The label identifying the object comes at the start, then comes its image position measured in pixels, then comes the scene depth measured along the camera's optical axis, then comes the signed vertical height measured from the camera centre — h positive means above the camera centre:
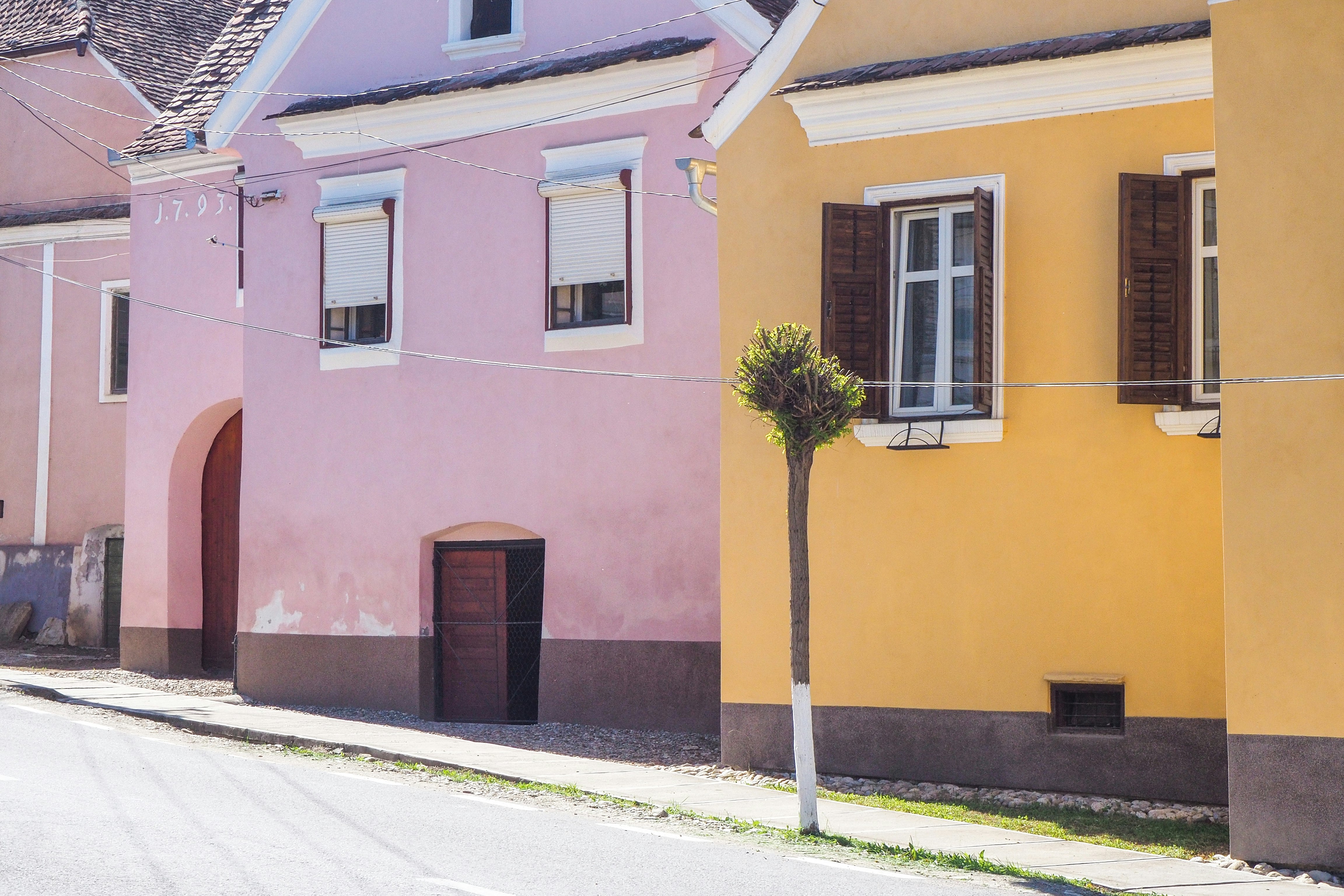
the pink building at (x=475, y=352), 16.31 +1.76
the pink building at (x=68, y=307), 23.92 +3.09
